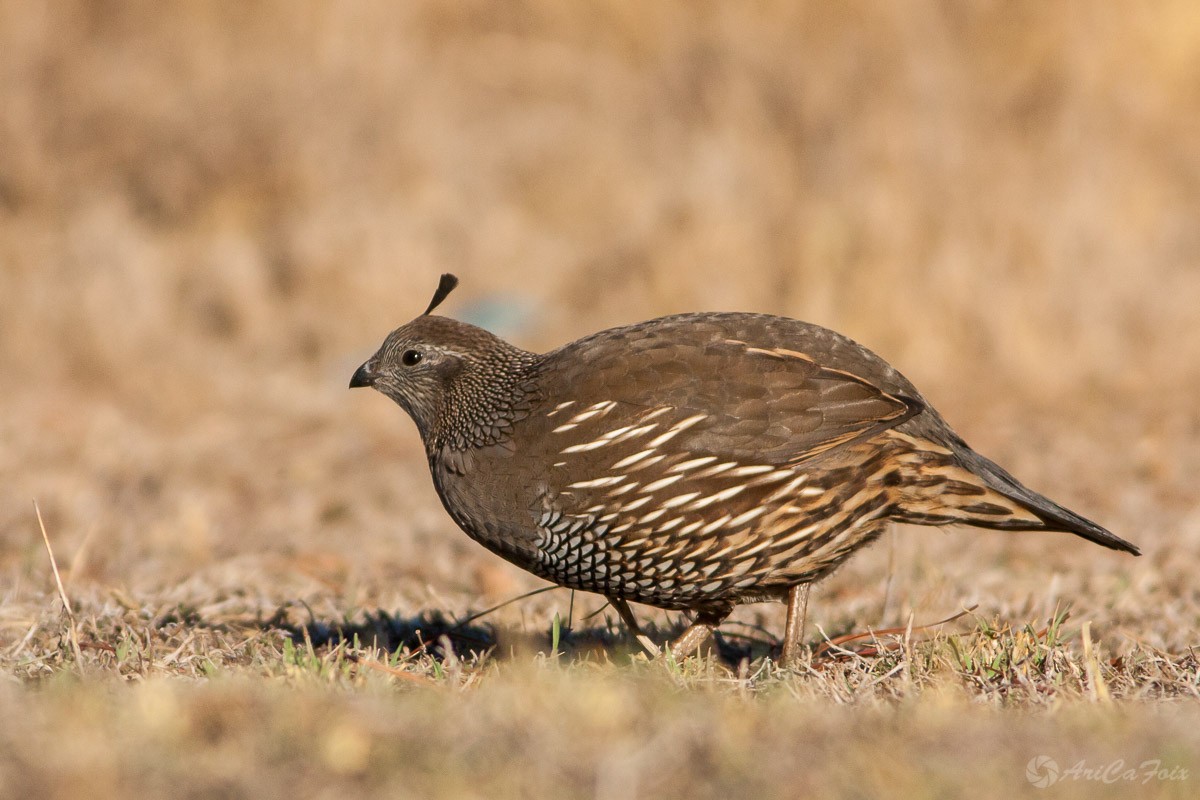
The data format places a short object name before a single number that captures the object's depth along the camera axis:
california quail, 8.20
